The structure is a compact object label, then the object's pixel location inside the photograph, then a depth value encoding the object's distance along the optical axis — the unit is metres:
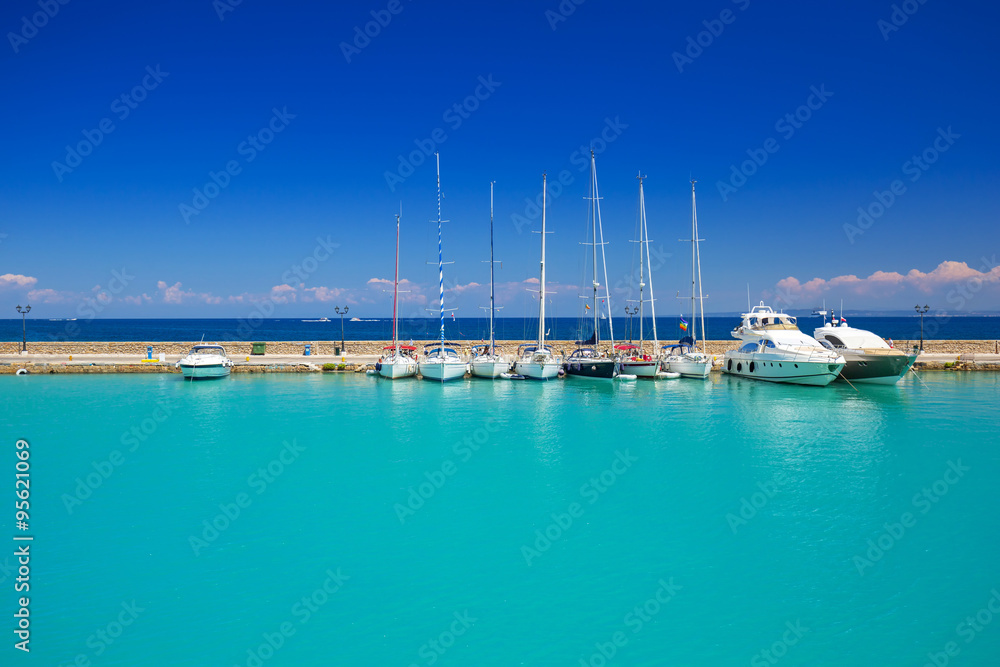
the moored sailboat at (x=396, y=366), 41.94
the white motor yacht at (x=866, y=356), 36.97
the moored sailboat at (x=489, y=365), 41.69
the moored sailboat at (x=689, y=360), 43.03
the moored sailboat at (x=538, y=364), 41.59
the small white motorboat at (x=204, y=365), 39.69
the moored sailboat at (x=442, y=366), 40.38
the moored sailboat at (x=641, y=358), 42.41
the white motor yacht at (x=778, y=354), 37.50
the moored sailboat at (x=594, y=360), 41.47
